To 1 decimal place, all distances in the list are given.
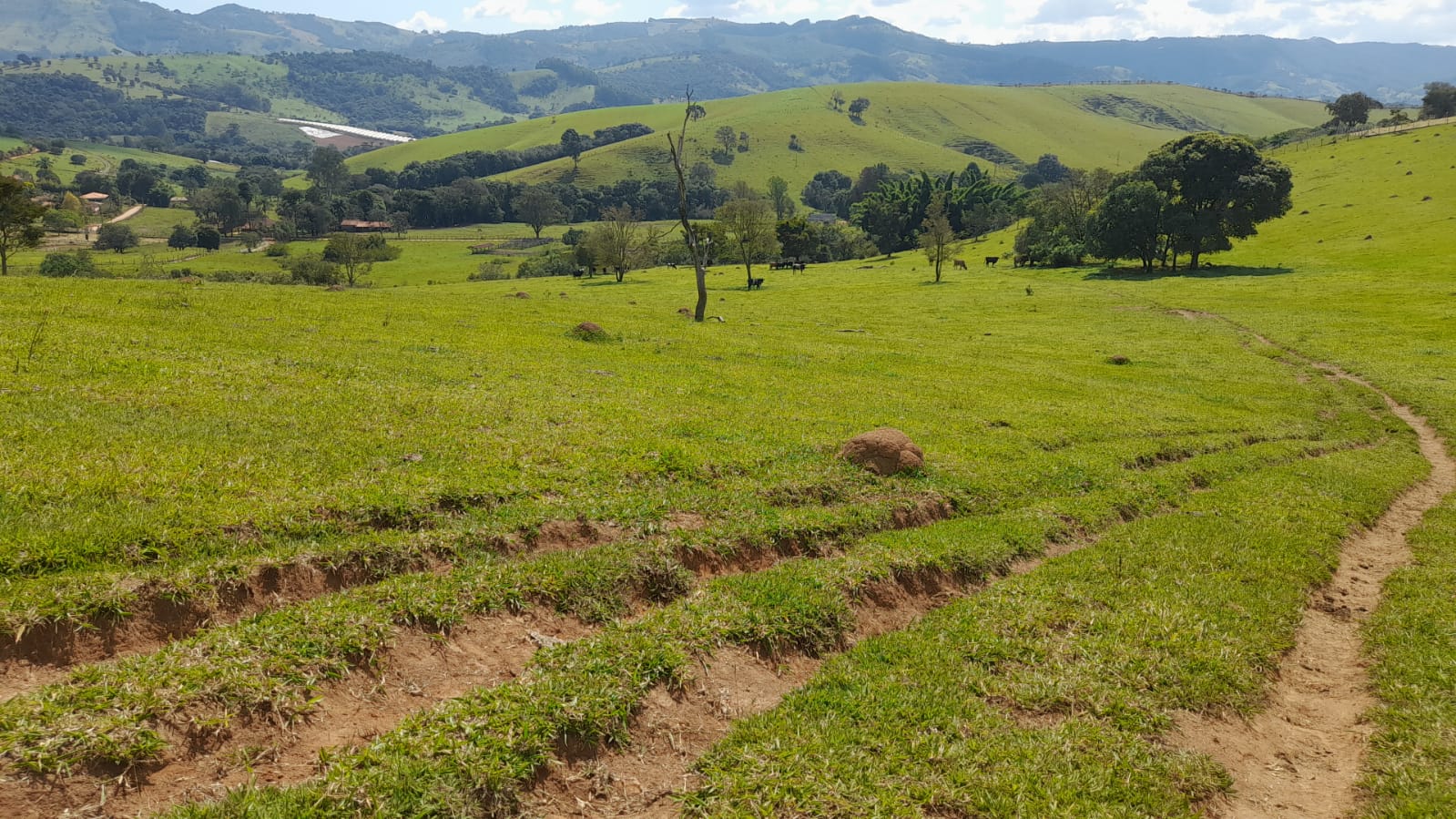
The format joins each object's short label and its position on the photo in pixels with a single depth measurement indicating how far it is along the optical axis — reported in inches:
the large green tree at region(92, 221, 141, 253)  5059.1
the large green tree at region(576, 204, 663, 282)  3575.3
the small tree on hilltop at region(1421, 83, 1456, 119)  5994.1
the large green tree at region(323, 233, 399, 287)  3850.9
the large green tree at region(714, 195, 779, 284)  3703.2
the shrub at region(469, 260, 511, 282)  4606.1
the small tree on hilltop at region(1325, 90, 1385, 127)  6594.5
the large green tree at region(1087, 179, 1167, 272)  3277.6
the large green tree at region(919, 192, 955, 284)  3491.6
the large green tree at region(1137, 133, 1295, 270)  3270.2
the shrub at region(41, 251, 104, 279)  2672.2
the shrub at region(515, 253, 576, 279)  4584.2
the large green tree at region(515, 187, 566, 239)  7367.1
